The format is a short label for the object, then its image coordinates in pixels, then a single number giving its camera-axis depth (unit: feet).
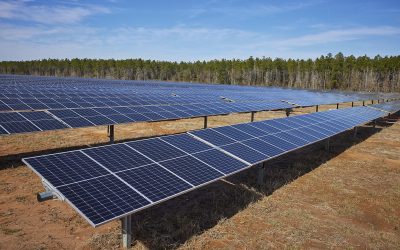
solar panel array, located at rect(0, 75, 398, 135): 47.57
